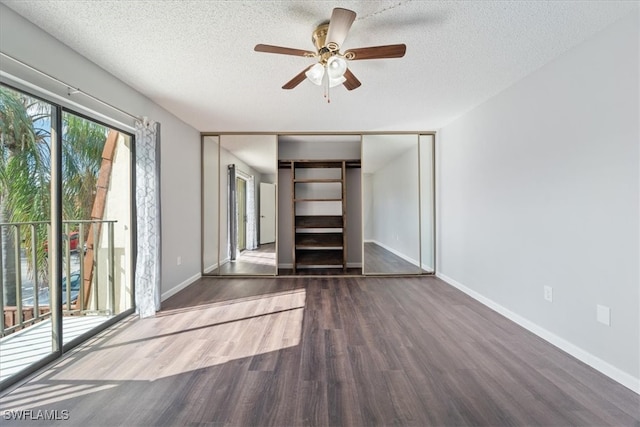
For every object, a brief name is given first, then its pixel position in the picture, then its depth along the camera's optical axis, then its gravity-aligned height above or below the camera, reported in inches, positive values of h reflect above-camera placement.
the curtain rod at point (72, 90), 65.3 +38.4
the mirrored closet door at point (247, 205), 176.1 +7.1
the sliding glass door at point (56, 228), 74.0 -4.2
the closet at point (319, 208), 180.1 +3.9
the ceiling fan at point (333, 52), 64.0 +42.8
